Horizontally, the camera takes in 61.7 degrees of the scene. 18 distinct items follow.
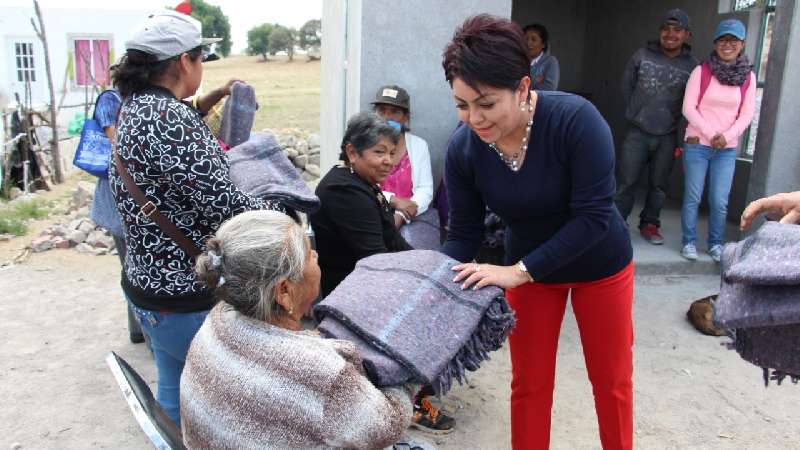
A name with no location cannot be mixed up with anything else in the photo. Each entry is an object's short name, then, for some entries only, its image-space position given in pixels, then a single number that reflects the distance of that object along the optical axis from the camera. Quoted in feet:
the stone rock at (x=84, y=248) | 23.26
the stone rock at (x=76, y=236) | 23.88
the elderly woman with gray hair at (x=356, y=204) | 10.52
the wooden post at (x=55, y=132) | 38.55
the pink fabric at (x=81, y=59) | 65.62
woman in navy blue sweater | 7.17
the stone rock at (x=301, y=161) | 39.93
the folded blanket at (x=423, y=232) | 14.19
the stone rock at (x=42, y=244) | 23.51
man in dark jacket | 20.22
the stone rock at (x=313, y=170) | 39.63
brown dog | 15.53
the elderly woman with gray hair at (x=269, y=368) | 5.70
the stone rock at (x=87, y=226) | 24.84
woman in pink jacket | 18.98
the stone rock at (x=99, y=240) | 23.76
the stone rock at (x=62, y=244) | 23.75
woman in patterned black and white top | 7.31
